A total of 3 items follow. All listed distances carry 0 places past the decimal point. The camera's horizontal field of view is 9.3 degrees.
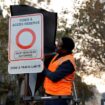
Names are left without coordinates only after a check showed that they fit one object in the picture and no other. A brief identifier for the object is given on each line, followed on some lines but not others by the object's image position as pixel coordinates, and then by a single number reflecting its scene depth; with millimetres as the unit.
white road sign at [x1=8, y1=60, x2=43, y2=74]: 7227
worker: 7731
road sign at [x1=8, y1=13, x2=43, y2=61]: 7227
